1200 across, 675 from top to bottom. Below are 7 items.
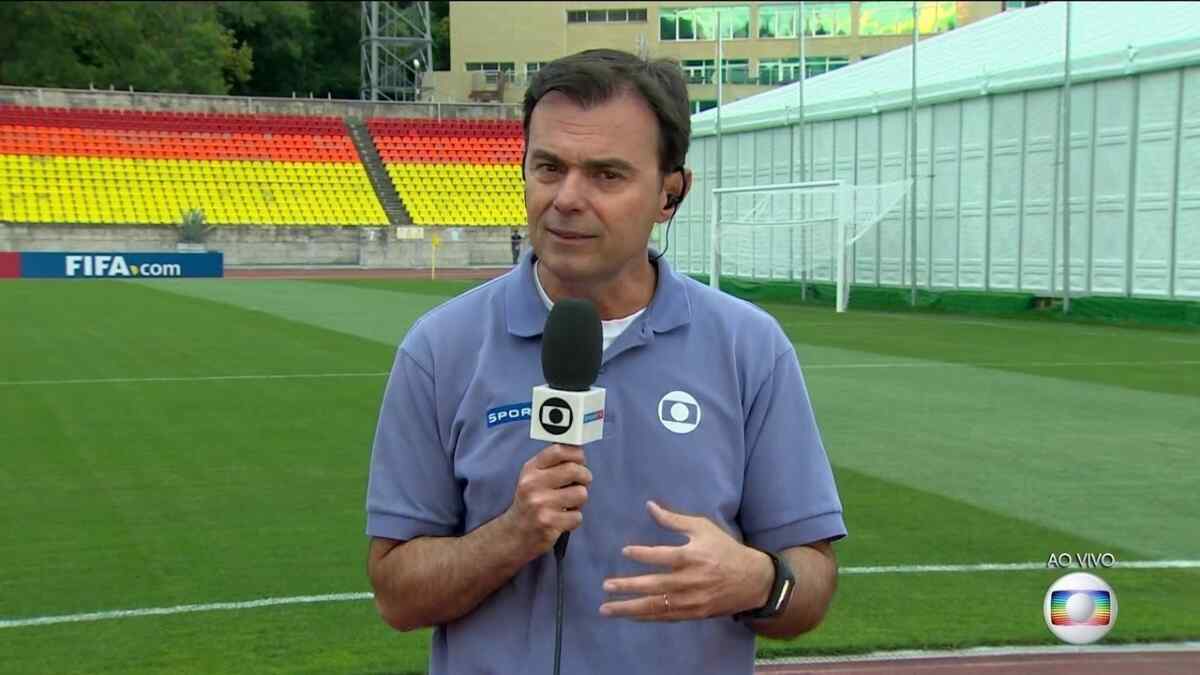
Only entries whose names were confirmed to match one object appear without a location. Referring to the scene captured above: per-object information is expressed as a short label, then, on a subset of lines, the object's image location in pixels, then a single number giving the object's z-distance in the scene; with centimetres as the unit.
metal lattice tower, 7000
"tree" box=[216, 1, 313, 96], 8088
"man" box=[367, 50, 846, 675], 260
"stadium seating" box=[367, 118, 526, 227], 6138
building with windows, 7344
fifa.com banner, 5012
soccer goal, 3212
